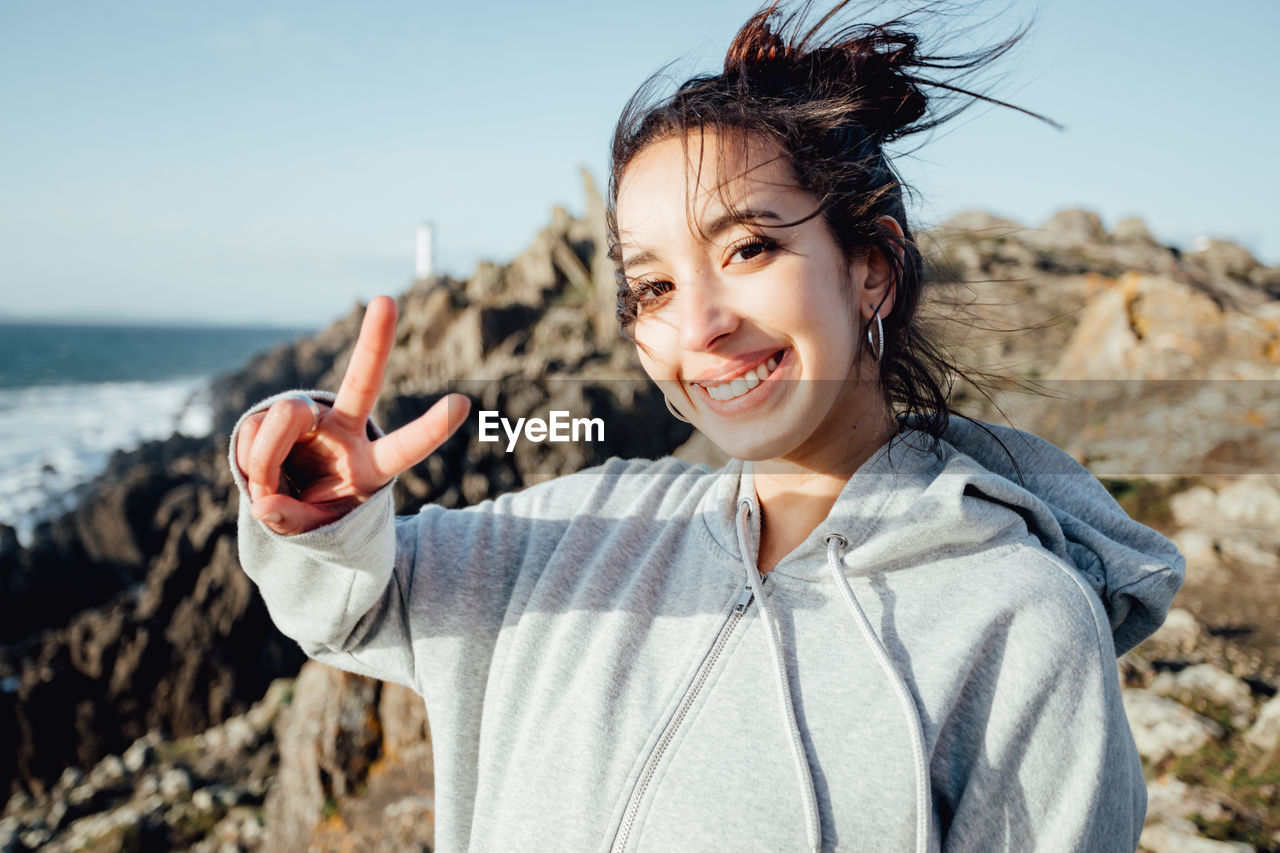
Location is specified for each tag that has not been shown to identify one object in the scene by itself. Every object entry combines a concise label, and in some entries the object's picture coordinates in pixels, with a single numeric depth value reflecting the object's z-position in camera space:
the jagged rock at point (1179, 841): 2.25
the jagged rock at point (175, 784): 6.99
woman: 1.19
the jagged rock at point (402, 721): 3.90
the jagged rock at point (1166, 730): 2.71
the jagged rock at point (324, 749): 3.99
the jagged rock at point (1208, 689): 2.87
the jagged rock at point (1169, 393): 4.09
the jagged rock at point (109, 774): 7.86
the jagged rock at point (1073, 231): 13.26
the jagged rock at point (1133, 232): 13.19
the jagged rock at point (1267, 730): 2.62
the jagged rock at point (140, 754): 8.16
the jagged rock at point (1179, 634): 3.37
